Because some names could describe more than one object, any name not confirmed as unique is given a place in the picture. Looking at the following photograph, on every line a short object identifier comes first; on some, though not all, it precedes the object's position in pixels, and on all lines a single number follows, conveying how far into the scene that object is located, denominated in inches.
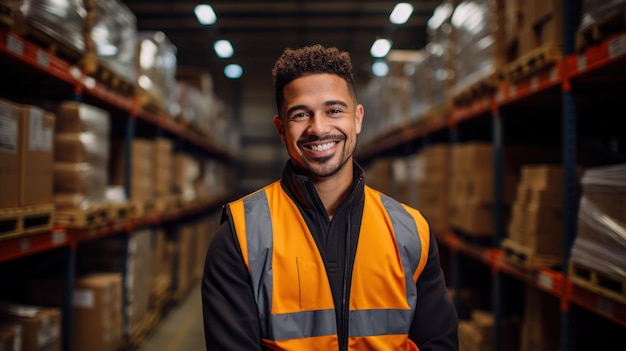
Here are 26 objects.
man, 77.2
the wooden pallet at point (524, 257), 130.2
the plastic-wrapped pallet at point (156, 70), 213.5
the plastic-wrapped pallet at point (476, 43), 156.9
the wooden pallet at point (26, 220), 106.3
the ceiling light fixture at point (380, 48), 490.1
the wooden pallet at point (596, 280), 94.0
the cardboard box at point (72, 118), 142.6
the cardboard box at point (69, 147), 143.2
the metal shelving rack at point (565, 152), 101.7
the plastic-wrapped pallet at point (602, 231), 97.0
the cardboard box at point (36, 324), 126.1
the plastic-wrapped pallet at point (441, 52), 206.7
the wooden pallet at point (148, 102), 207.6
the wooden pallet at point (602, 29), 95.0
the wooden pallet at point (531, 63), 120.6
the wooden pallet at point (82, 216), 139.4
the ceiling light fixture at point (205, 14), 383.6
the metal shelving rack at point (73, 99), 108.3
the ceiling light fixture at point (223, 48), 490.0
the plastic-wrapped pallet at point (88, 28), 116.8
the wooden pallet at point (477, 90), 157.9
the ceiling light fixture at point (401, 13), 386.6
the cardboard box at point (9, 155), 104.8
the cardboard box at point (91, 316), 164.6
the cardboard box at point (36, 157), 114.1
